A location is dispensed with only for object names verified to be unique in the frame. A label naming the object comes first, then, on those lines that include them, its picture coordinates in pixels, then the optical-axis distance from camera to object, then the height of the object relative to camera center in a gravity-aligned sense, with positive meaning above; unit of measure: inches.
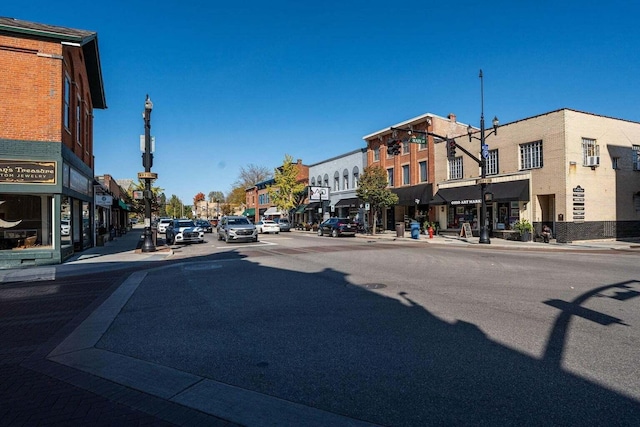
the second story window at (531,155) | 973.8 +158.0
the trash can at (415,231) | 1098.7 -36.6
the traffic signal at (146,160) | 747.4 +118.5
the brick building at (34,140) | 532.4 +116.0
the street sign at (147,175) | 729.0 +87.9
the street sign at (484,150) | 880.9 +153.1
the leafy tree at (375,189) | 1284.4 +98.7
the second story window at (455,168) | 1209.4 +156.5
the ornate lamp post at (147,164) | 741.3 +110.7
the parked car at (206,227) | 1760.3 -28.8
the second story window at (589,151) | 926.1 +159.9
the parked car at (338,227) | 1262.3 -26.3
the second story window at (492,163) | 1090.7 +154.5
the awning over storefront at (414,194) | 1289.4 +83.9
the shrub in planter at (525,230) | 941.4 -32.1
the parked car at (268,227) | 1525.6 -28.3
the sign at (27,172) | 522.6 +70.3
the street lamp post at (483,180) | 884.0 +83.5
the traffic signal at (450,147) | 889.0 +162.1
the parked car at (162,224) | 1640.7 -12.6
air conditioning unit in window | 916.0 +132.5
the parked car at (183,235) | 1011.0 -36.6
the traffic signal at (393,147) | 860.0 +160.2
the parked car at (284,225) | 1729.8 -23.9
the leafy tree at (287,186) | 2082.9 +186.2
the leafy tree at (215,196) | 5710.6 +378.0
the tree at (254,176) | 3572.8 +407.2
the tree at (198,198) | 5668.3 +338.9
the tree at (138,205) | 2542.3 +110.2
